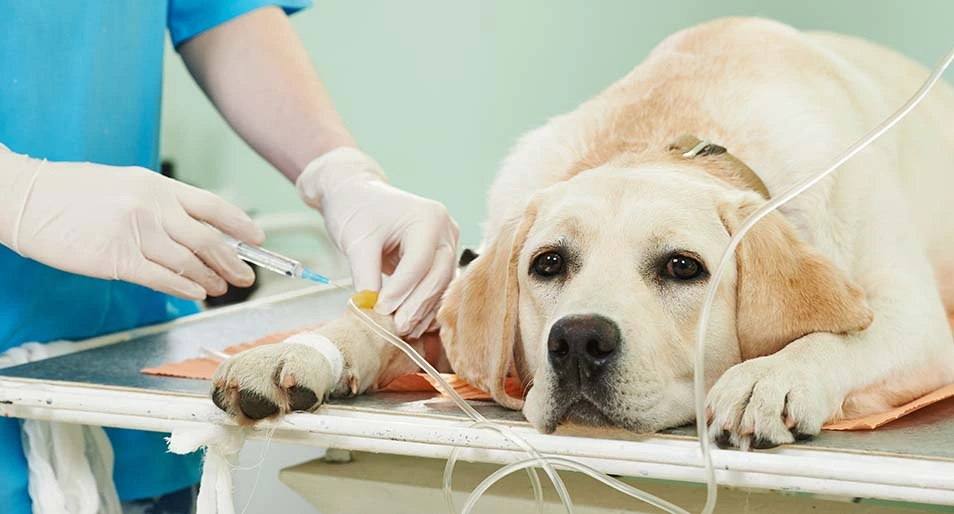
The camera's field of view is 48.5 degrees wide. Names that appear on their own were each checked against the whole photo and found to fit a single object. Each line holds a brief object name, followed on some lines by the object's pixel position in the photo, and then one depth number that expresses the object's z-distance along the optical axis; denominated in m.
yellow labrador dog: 1.04
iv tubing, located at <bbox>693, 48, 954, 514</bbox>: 0.88
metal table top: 0.95
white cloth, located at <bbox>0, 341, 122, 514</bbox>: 1.25
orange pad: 1.13
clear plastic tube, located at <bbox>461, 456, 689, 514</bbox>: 0.93
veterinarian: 1.30
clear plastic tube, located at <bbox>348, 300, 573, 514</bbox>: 0.96
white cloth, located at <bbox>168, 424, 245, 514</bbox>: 1.06
